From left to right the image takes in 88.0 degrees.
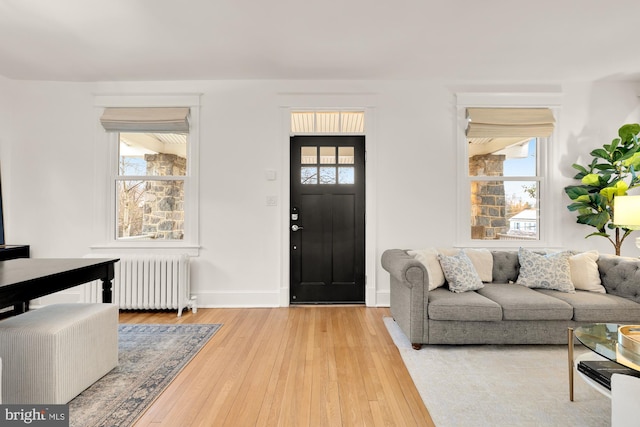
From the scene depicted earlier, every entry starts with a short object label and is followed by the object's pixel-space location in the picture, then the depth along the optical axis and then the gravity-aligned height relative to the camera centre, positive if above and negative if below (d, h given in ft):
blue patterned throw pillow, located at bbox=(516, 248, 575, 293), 9.80 -1.67
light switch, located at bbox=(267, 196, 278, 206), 12.69 +0.57
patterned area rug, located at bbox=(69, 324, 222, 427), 5.89 -3.55
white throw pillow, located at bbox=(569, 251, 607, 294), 9.79 -1.68
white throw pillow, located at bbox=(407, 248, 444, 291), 9.84 -1.53
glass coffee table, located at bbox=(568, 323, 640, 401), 5.26 -2.24
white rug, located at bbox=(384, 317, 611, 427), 5.82 -3.53
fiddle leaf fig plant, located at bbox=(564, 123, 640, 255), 11.14 +1.17
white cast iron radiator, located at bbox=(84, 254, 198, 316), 11.74 -2.45
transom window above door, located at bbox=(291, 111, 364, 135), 12.89 +3.64
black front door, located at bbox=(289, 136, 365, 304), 12.84 -0.72
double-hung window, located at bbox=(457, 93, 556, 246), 12.70 +1.20
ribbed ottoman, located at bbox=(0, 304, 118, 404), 5.75 -2.55
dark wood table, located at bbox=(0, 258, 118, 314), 5.47 -1.17
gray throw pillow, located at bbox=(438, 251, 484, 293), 9.59 -1.71
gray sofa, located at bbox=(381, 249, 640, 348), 8.62 -2.56
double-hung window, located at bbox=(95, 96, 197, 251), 12.69 +1.04
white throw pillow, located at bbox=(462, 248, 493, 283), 10.75 -1.51
